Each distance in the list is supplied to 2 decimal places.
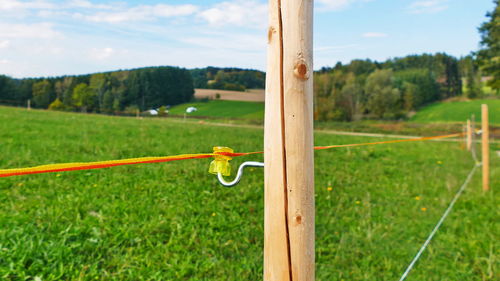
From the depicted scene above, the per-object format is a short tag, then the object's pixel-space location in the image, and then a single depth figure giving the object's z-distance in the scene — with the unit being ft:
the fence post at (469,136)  29.22
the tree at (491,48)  98.27
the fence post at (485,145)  17.66
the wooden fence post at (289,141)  3.72
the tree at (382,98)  123.85
